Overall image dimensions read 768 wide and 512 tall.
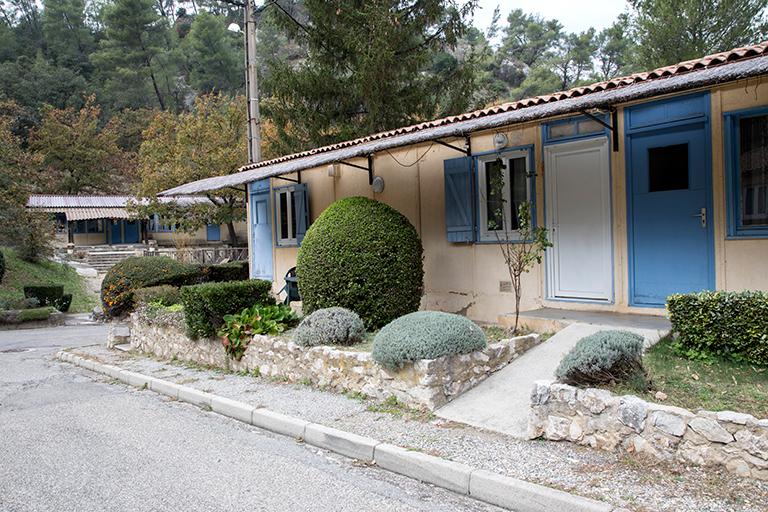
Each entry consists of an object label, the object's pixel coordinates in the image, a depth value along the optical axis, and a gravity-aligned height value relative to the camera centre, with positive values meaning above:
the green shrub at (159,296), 12.25 -0.86
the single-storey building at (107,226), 38.97 +2.23
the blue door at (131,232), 44.50 +1.79
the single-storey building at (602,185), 6.84 +0.83
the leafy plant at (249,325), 8.64 -1.08
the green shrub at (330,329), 7.52 -1.02
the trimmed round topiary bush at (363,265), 8.44 -0.23
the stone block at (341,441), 5.25 -1.78
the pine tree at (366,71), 18.06 +5.65
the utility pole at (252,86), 17.27 +4.94
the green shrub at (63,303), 21.79 -1.69
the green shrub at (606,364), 5.00 -1.03
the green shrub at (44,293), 21.44 -1.29
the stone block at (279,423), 5.97 -1.79
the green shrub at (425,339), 6.15 -0.98
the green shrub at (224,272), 18.59 -0.61
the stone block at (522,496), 3.86 -1.73
